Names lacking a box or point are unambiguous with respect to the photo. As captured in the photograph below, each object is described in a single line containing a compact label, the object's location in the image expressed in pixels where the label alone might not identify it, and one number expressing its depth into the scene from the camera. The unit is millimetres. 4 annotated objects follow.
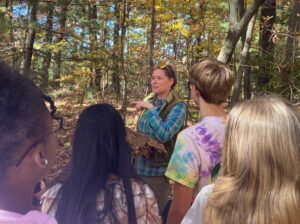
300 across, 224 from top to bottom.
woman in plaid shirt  2394
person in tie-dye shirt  1604
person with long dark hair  1320
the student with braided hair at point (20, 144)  756
